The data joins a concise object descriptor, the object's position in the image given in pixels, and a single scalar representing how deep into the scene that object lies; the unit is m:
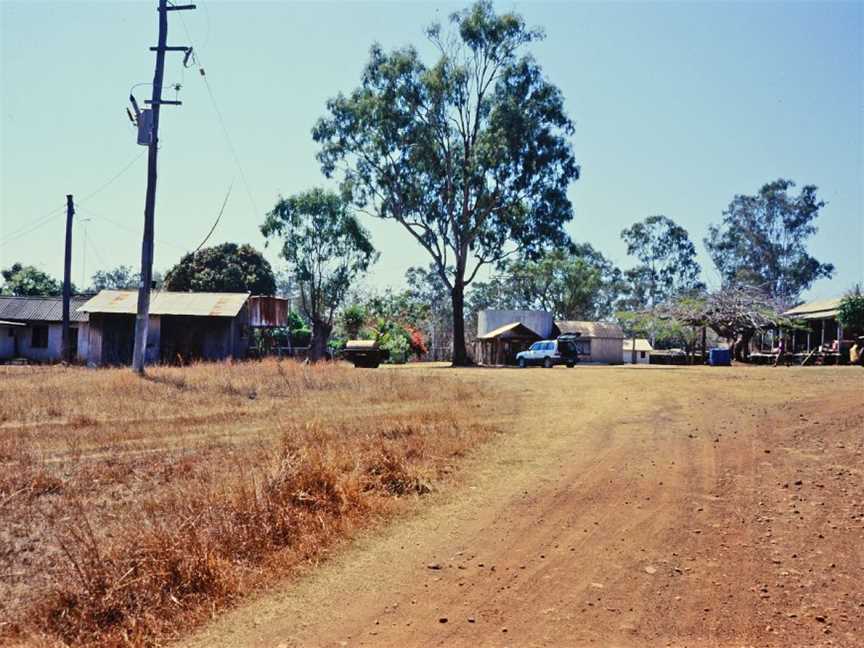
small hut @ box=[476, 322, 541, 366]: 50.94
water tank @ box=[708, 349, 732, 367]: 38.28
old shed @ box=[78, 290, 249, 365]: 34.78
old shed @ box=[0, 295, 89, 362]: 41.72
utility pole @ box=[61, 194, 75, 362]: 35.59
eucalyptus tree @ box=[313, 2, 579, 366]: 41.06
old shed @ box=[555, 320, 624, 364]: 57.81
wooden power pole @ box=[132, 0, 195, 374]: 23.91
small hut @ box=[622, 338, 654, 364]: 62.32
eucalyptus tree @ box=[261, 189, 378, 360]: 48.81
